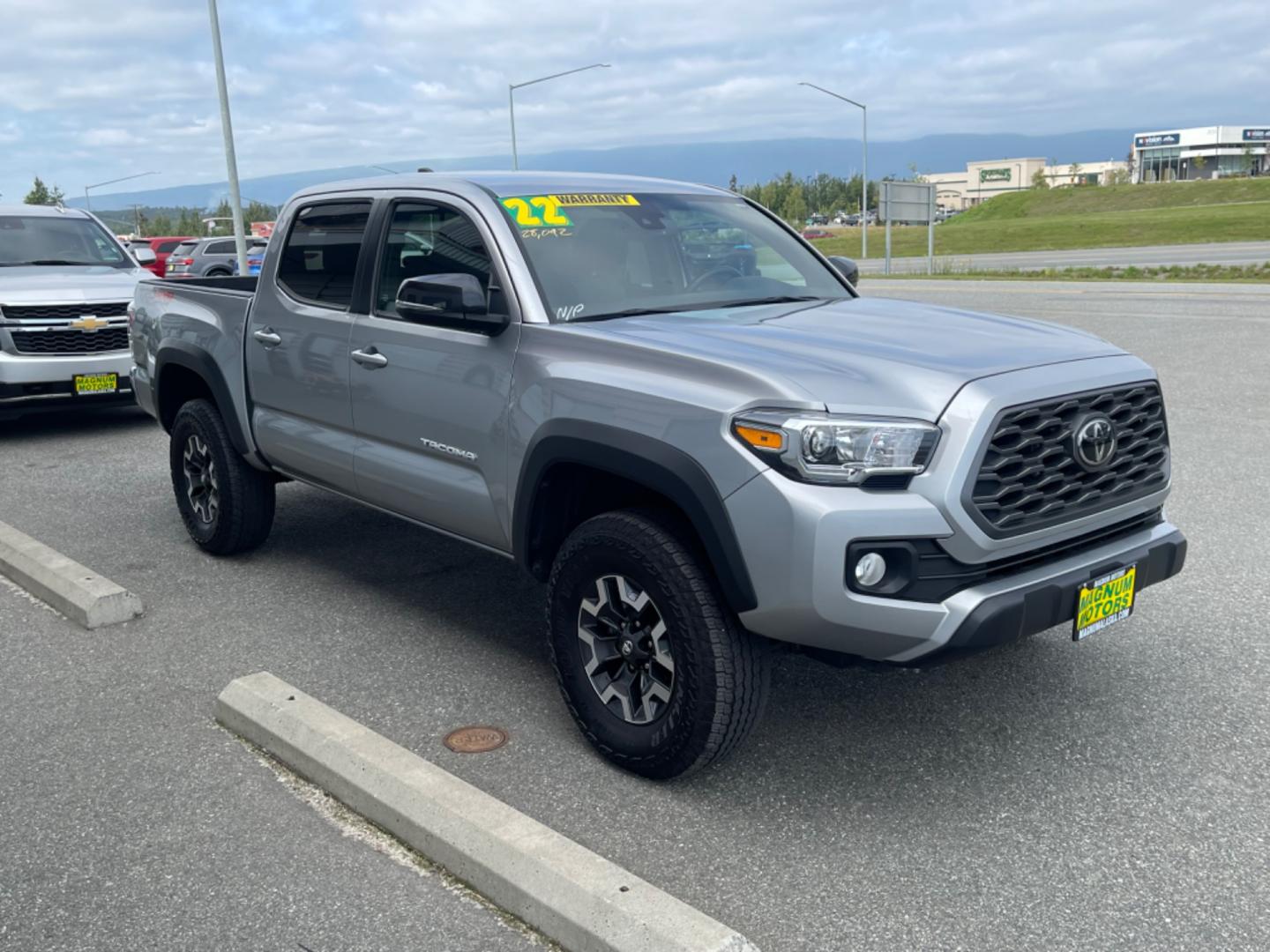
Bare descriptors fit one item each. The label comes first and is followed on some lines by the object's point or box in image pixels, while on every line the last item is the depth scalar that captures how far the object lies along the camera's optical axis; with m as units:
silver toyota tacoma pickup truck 3.38
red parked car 35.86
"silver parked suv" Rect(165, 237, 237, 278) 30.02
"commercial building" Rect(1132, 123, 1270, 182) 125.19
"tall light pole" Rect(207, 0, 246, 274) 24.39
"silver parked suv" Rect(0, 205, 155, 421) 9.85
